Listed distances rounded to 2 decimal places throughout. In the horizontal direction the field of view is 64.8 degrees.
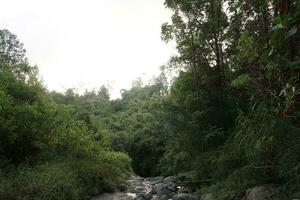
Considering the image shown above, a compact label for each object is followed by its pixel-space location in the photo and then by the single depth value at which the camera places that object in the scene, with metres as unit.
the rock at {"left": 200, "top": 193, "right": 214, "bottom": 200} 5.88
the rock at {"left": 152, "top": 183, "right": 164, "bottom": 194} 8.95
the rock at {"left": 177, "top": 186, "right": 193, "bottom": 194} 7.99
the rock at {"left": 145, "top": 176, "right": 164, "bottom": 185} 12.88
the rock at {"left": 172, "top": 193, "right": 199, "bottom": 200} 6.67
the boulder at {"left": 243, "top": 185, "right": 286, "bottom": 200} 4.20
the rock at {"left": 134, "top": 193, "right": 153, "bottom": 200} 8.30
